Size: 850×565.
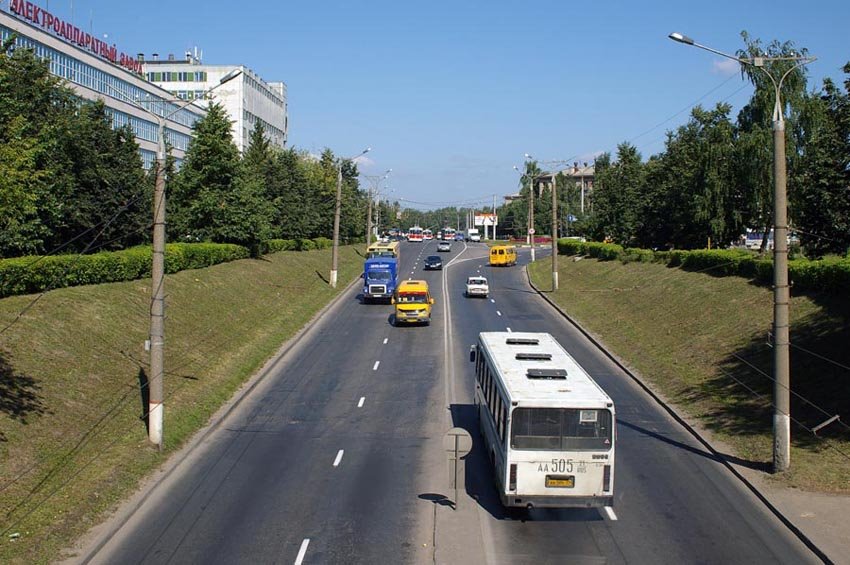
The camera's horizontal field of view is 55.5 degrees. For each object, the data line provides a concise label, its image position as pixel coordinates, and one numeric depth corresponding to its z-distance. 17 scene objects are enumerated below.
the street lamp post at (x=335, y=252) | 61.03
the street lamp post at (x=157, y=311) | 21.70
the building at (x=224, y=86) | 128.25
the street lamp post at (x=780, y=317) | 19.58
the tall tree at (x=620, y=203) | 78.94
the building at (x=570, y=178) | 176.07
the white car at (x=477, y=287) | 59.78
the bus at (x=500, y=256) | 88.69
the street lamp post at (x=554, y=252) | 60.81
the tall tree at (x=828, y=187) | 27.48
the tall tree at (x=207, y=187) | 59.25
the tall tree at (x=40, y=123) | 31.00
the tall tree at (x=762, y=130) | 50.72
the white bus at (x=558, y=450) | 16.31
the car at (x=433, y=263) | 84.88
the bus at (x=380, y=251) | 66.16
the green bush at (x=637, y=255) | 62.00
